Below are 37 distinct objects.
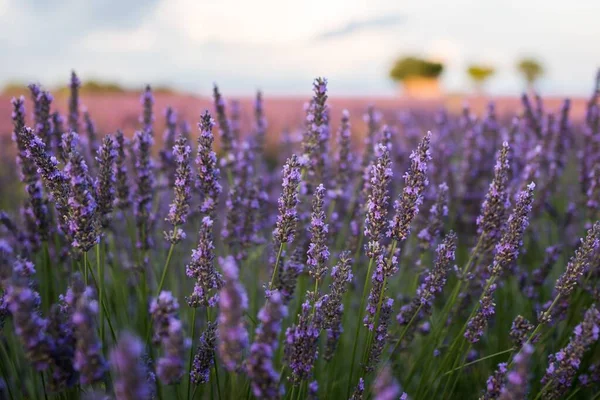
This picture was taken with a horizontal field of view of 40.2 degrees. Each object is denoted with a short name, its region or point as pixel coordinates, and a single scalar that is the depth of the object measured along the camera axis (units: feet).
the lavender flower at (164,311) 1.26
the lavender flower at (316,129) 1.78
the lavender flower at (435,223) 1.86
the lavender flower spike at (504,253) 1.52
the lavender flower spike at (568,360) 1.35
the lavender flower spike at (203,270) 1.44
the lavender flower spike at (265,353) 1.19
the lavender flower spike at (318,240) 1.45
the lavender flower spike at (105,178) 1.61
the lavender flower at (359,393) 1.44
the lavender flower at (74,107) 2.08
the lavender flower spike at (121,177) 1.83
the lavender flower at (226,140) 2.21
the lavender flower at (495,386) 1.42
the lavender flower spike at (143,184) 1.87
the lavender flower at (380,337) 1.53
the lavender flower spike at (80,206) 1.41
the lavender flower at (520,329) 1.55
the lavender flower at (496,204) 1.63
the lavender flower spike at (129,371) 1.03
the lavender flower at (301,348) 1.37
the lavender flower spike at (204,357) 1.40
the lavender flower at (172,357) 1.15
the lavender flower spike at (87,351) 1.12
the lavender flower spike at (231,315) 1.12
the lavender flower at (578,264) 1.46
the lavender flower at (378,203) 1.48
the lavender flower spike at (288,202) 1.46
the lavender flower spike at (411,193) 1.50
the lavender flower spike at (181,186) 1.56
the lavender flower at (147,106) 2.10
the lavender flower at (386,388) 1.05
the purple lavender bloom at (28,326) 1.17
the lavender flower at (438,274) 1.58
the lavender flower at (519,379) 1.11
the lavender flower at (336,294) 1.44
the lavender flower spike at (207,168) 1.55
